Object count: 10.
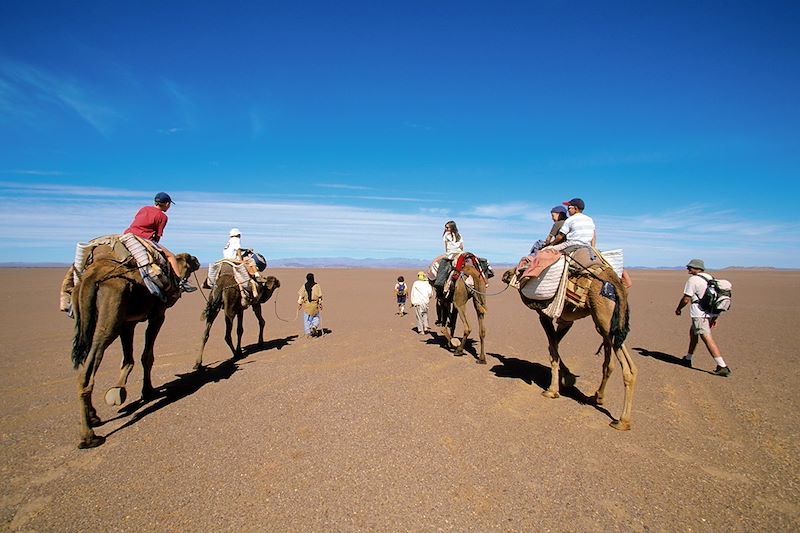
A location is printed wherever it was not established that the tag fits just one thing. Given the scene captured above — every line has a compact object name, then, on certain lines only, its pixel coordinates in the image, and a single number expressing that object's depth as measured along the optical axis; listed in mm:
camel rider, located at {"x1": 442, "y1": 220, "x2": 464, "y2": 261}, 10188
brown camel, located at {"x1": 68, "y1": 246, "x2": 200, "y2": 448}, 4988
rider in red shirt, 6273
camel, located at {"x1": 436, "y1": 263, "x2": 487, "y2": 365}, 9352
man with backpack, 8109
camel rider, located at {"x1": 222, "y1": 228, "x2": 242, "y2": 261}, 9719
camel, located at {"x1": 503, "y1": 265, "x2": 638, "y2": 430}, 5469
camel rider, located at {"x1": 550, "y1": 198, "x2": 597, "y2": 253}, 6387
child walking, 18058
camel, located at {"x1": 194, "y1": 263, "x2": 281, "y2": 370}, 8812
